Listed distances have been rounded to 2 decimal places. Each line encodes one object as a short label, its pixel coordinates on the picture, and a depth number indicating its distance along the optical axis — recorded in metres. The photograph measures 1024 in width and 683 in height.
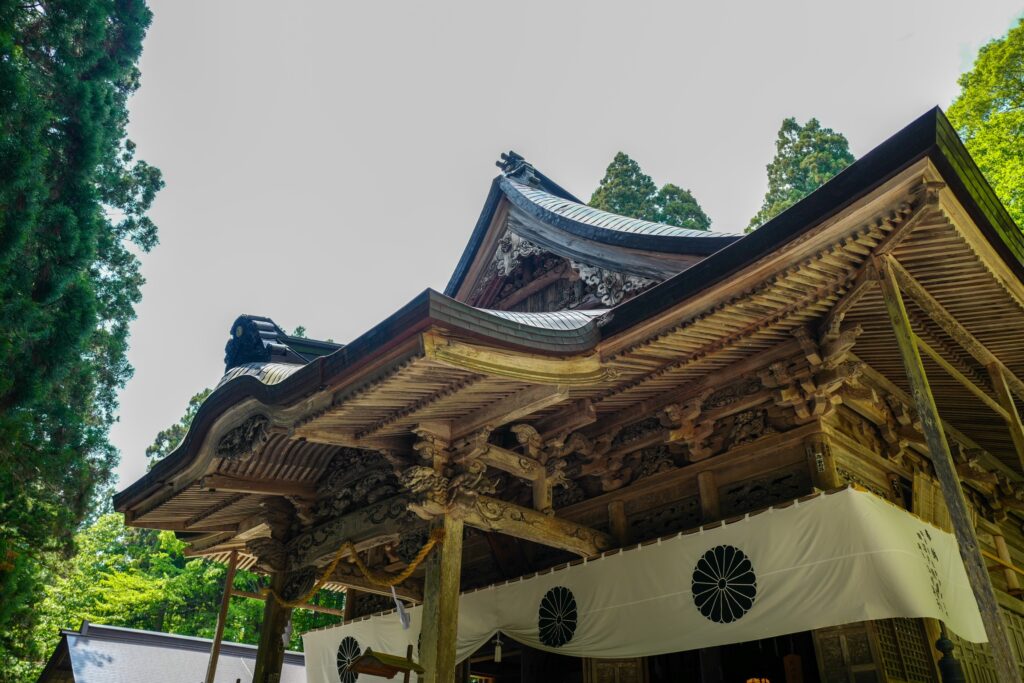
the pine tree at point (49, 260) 11.60
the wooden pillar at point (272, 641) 7.66
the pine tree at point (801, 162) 23.92
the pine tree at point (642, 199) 23.42
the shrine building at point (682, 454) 4.81
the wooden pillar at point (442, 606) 5.29
